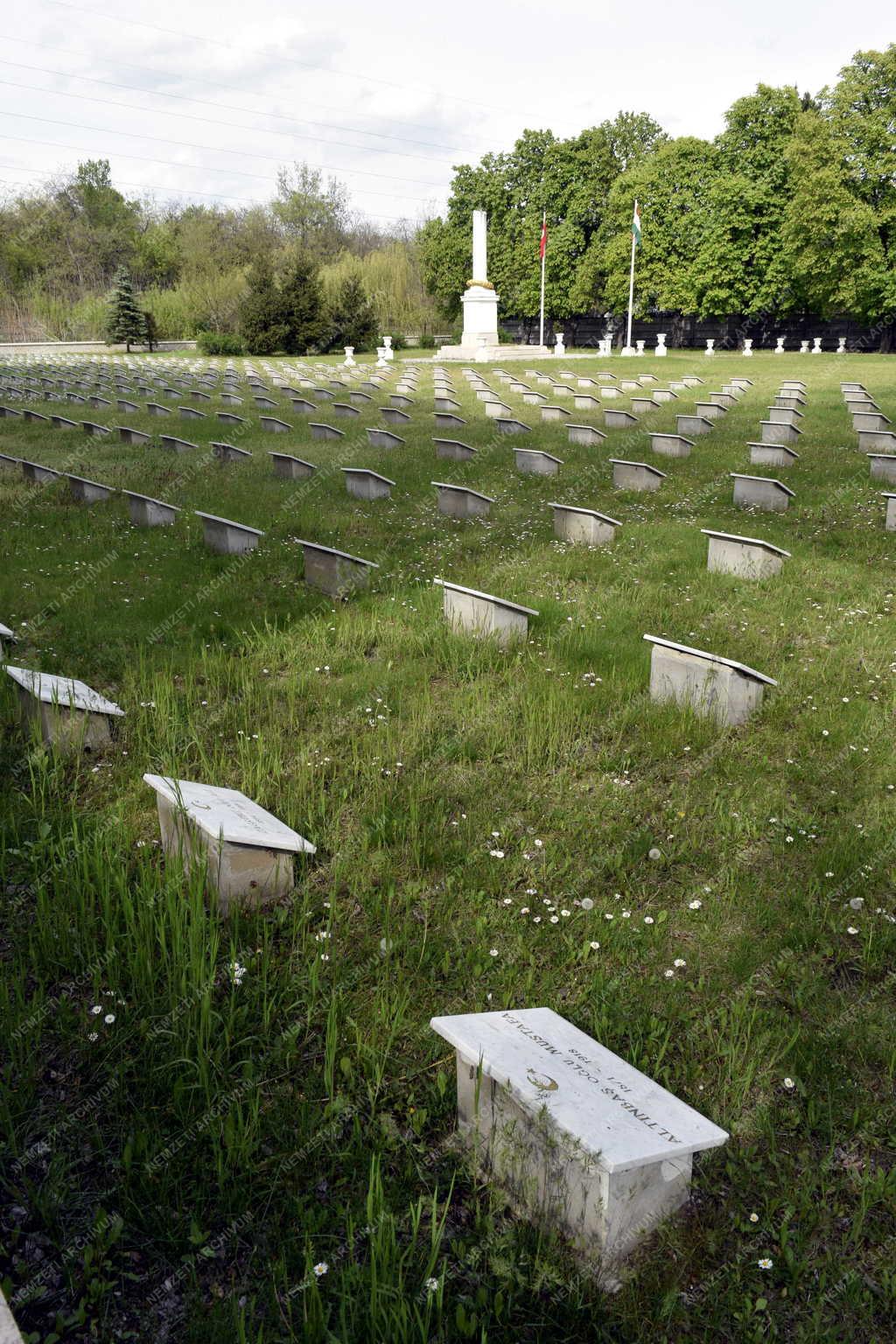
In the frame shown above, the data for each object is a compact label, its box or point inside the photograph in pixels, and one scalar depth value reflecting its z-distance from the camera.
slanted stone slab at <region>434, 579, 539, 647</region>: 6.54
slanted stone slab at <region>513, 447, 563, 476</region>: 13.00
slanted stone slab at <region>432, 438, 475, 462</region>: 14.18
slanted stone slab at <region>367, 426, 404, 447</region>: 15.32
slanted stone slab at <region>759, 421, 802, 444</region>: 14.13
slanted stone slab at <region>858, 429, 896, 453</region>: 13.54
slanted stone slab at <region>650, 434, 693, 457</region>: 13.84
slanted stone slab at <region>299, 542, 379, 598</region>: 7.94
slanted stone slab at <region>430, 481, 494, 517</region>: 10.77
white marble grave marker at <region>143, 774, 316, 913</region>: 3.59
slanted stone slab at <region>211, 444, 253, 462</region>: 13.88
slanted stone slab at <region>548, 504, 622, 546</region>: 9.22
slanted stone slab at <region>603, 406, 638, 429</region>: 16.95
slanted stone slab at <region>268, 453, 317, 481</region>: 12.59
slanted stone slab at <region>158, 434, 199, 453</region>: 14.80
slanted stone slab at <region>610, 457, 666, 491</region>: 11.70
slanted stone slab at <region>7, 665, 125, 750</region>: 4.83
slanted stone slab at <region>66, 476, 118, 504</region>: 11.44
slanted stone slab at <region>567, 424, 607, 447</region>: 15.01
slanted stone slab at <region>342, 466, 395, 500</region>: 11.57
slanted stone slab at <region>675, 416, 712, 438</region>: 15.57
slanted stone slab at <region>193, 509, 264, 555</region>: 9.12
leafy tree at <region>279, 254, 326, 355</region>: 47.31
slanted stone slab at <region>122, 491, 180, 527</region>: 10.36
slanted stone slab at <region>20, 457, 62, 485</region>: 12.17
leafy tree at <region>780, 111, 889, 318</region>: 41.09
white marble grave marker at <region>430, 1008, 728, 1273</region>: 2.15
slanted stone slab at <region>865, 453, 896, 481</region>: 11.49
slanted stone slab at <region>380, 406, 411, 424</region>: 18.11
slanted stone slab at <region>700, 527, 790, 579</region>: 7.97
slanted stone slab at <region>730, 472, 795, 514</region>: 10.53
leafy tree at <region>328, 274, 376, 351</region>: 49.47
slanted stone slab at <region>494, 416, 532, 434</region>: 16.44
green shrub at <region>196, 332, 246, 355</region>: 51.00
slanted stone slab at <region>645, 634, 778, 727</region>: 5.23
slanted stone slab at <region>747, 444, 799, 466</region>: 12.78
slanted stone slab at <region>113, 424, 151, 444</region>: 15.70
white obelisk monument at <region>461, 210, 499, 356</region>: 41.66
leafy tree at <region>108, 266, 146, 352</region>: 53.66
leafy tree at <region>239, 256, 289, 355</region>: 47.19
